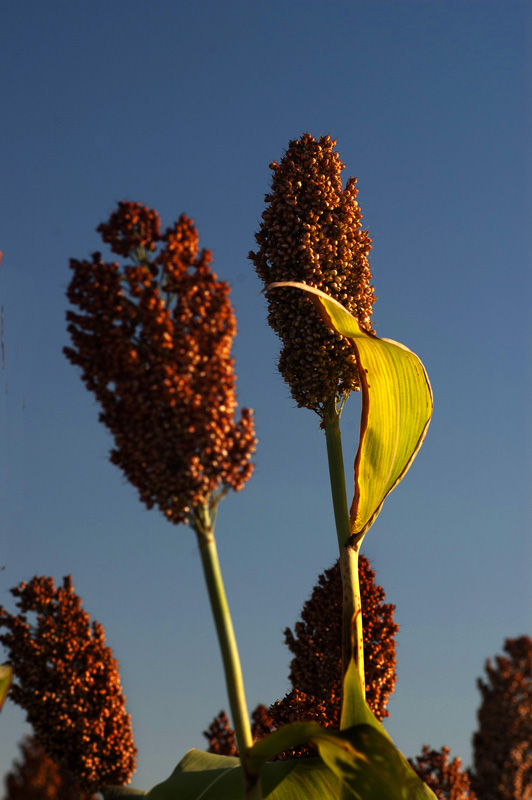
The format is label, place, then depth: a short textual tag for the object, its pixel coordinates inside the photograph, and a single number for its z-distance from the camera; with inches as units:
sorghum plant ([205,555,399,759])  84.2
